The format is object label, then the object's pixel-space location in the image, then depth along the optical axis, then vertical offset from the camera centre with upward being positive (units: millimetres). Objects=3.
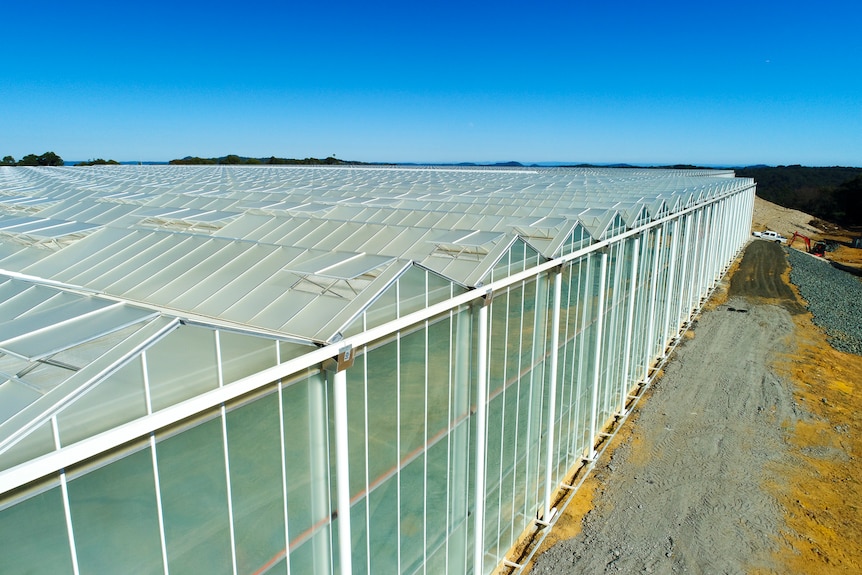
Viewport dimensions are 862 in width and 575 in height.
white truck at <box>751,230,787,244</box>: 72750 -7775
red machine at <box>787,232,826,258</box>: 64562 -8434
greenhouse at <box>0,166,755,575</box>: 5465 -2984
